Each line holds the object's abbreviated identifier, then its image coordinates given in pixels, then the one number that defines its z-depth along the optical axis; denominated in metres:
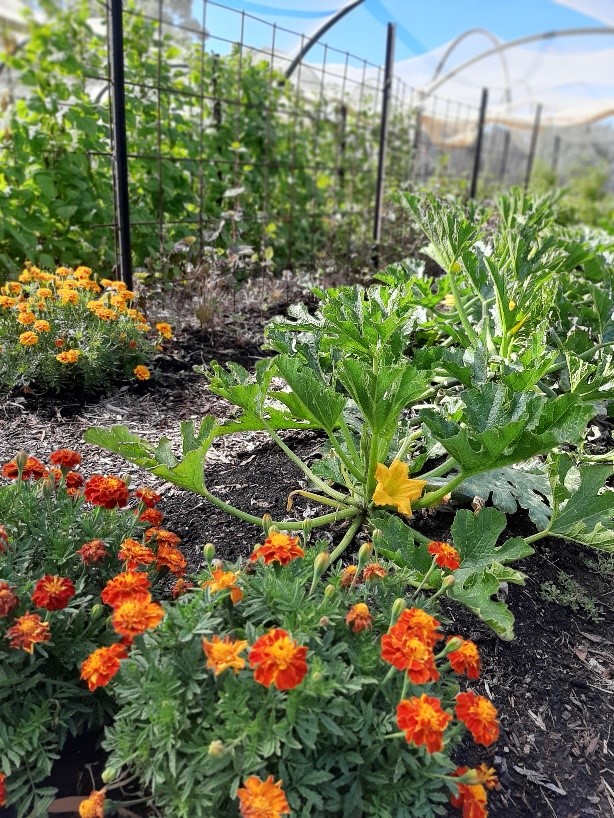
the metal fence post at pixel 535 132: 16.30
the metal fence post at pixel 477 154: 9.91
